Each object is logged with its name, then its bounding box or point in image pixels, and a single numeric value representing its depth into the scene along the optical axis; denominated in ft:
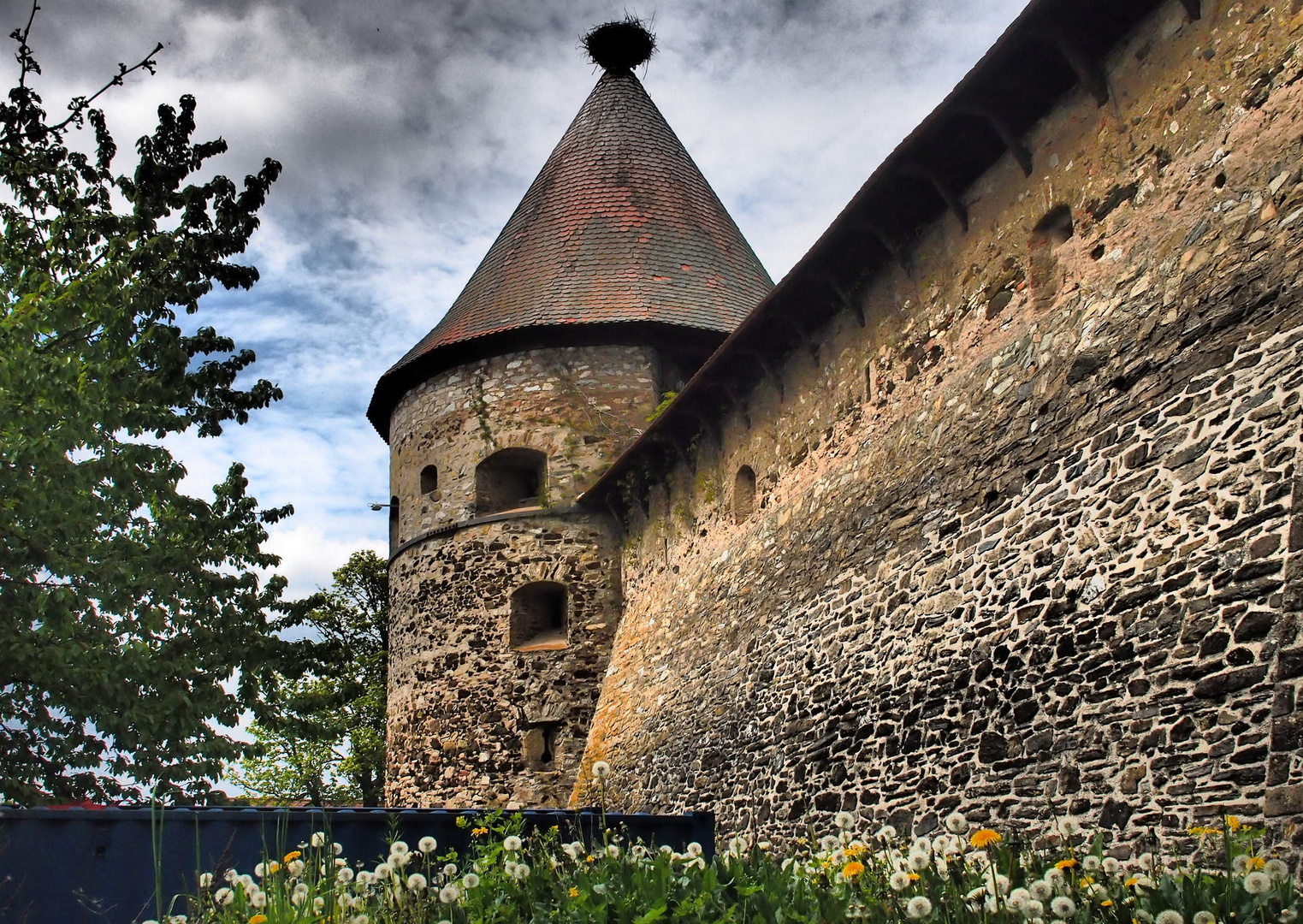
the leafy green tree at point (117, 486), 28.94
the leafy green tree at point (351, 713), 71.00
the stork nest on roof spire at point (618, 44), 61.52
